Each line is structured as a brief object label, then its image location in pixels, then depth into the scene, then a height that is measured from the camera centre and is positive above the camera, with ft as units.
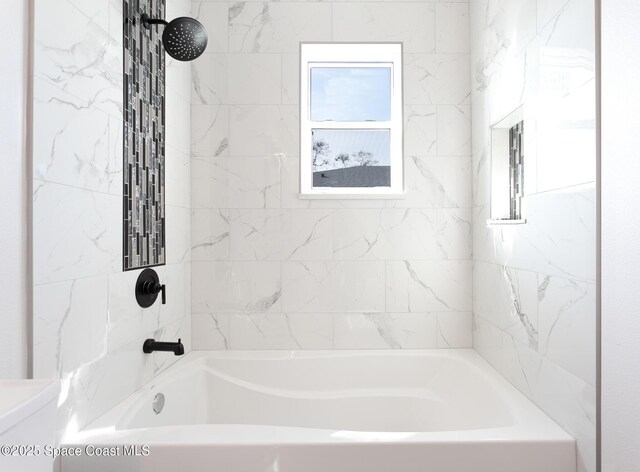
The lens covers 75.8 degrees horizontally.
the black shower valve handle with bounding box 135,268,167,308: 5.83 -0.81
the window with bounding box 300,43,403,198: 8.30 +2.22
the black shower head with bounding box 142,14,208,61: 5.55 +2.66
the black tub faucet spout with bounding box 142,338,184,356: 5.91 -1.65
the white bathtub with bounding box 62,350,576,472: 4.29 -2.40
